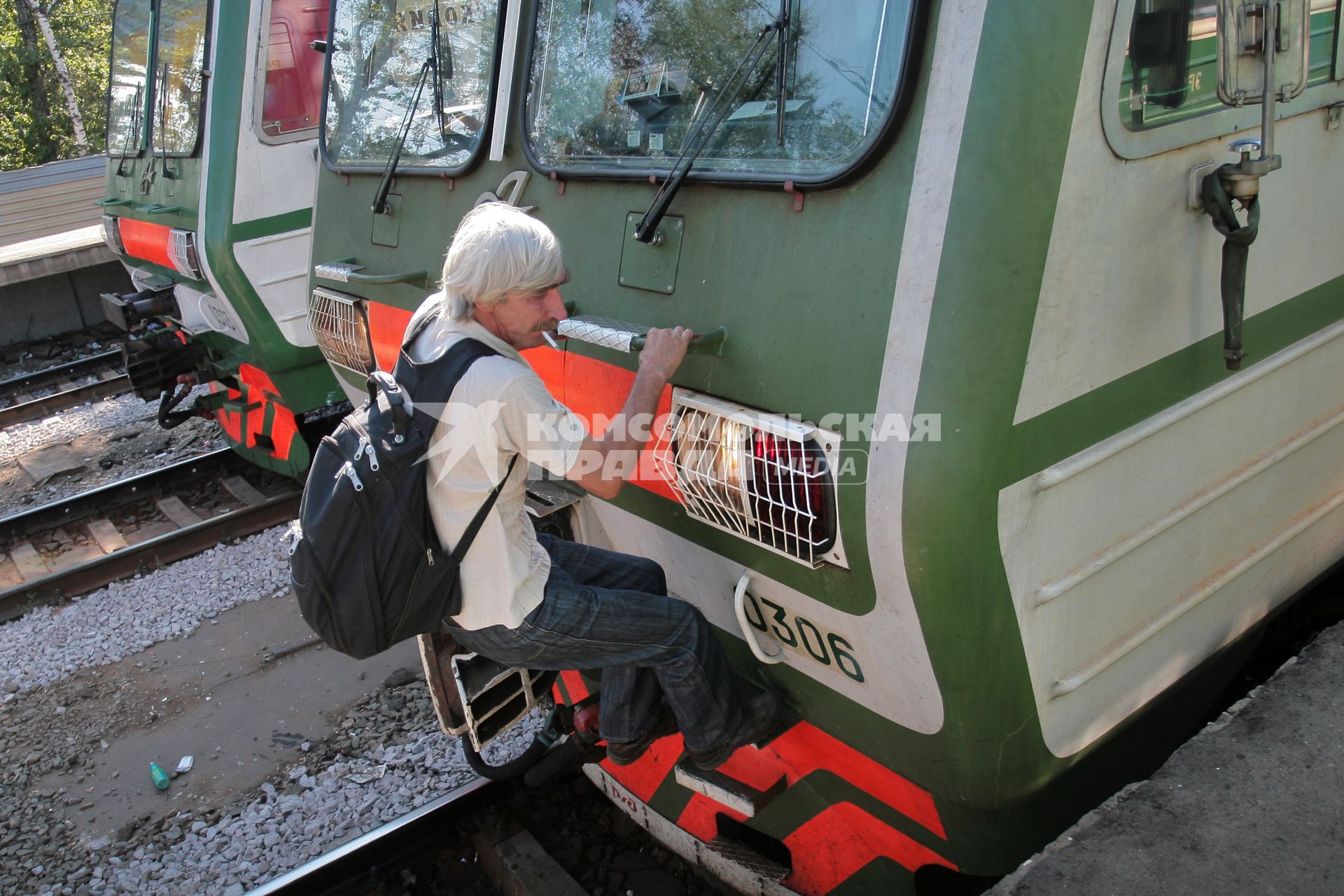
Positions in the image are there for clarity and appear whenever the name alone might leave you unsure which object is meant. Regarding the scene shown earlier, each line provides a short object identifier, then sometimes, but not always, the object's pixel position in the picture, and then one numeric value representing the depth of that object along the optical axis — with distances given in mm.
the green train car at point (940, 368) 1619
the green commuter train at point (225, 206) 5539
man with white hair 1964
